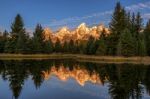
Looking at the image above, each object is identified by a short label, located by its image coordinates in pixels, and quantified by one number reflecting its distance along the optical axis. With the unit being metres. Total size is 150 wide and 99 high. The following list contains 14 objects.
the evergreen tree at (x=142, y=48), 100.56
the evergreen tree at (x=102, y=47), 115.75
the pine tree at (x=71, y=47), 192.31
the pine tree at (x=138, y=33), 102.12
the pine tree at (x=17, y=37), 122.33
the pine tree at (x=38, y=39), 129.00
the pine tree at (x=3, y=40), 129.75
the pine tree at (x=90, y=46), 139.62
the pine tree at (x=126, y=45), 100.56
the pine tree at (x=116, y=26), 114.94
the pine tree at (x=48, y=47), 137.20
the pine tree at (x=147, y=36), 107.49
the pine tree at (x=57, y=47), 179.99
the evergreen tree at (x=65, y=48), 191.50
